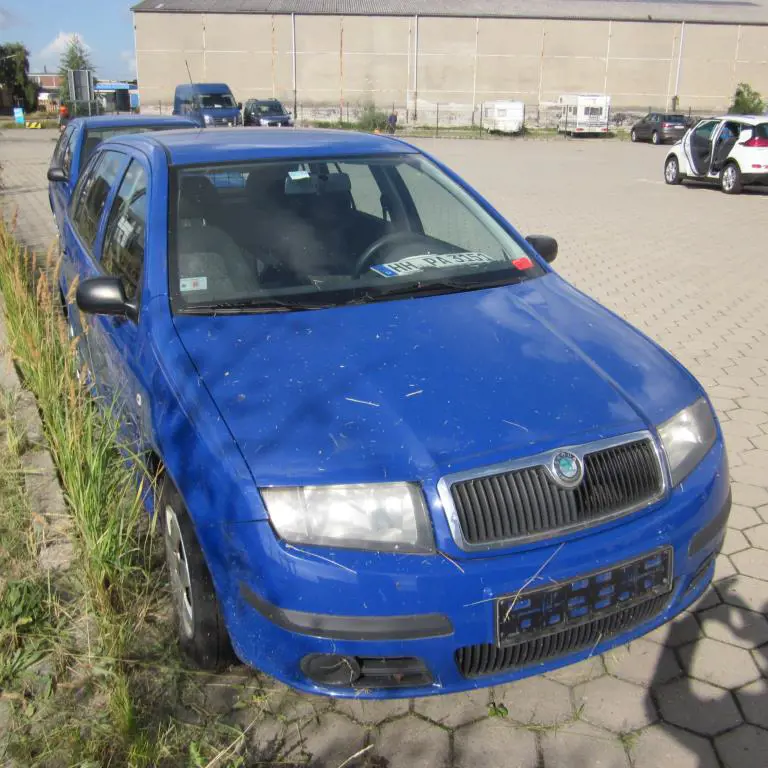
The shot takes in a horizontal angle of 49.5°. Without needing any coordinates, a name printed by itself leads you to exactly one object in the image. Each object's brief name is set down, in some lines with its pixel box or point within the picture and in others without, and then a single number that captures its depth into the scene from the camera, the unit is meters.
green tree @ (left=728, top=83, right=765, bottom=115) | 53.03
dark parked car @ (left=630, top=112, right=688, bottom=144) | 36.06
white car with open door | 15.77
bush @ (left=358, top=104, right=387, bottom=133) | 49.09
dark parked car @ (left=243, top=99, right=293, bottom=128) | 41.41
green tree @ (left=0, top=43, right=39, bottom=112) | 78.31
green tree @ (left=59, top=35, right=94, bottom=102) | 74.89
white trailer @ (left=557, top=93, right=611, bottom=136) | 44.97
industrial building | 55.22
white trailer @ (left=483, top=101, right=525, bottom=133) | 45.88
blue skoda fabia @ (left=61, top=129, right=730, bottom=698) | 2.29
